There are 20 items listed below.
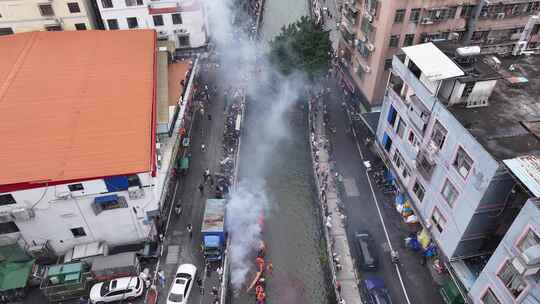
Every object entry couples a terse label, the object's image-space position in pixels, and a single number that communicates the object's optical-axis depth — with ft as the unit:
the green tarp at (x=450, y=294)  96.99
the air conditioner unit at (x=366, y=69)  147.82
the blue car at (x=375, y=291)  99.96
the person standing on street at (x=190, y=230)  119.44
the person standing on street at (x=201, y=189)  133.35
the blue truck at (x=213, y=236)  110.73
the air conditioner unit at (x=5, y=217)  96.99
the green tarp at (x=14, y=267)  99.96
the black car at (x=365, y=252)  109.50
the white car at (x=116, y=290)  100.53
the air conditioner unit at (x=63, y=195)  97.35
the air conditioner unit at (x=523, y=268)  68.59
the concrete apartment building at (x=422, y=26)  131.51
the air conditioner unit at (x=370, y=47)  142.82
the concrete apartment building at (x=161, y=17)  161.48
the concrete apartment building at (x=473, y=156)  76.23
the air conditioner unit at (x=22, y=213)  96.48
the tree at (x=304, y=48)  156.87
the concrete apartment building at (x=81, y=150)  97.25
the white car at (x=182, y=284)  100.22
